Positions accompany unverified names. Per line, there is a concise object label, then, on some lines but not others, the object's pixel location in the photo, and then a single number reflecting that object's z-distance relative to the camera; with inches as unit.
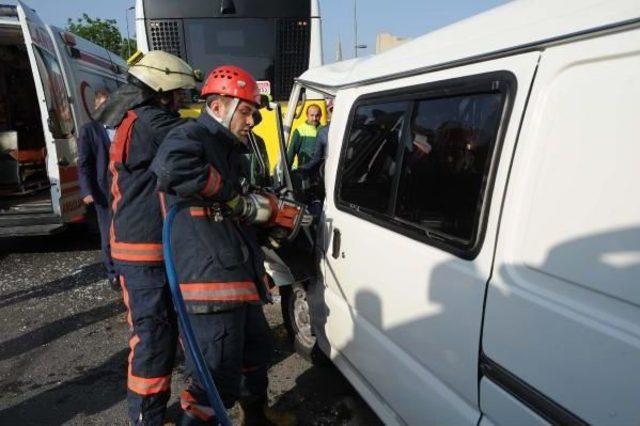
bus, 284.0
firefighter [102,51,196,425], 98.3
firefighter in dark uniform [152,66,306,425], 83.7
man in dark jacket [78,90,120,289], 183.2
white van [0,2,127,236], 214.4
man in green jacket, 239.9
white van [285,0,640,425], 47.4
